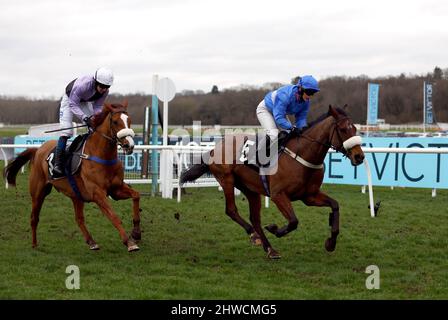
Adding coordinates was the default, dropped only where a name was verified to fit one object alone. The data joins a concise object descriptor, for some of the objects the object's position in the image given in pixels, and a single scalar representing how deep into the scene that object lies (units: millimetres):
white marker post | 12000
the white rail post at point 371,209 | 9367
